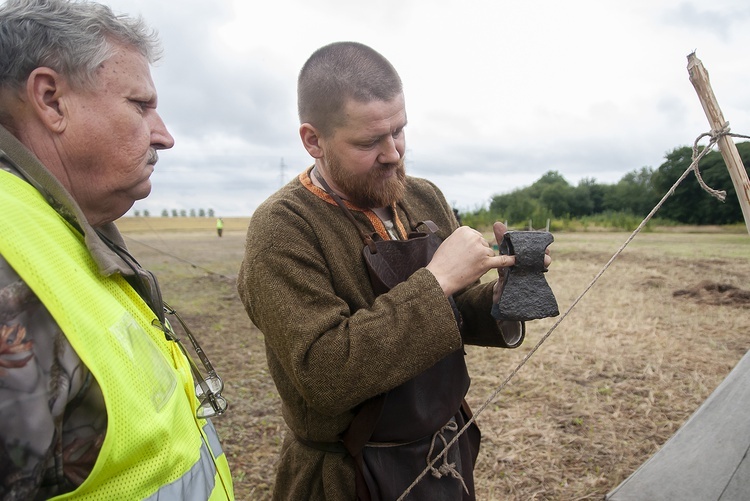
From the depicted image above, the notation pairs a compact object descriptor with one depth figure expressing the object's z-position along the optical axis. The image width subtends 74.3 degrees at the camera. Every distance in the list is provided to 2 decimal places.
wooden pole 1.78
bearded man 1.42
